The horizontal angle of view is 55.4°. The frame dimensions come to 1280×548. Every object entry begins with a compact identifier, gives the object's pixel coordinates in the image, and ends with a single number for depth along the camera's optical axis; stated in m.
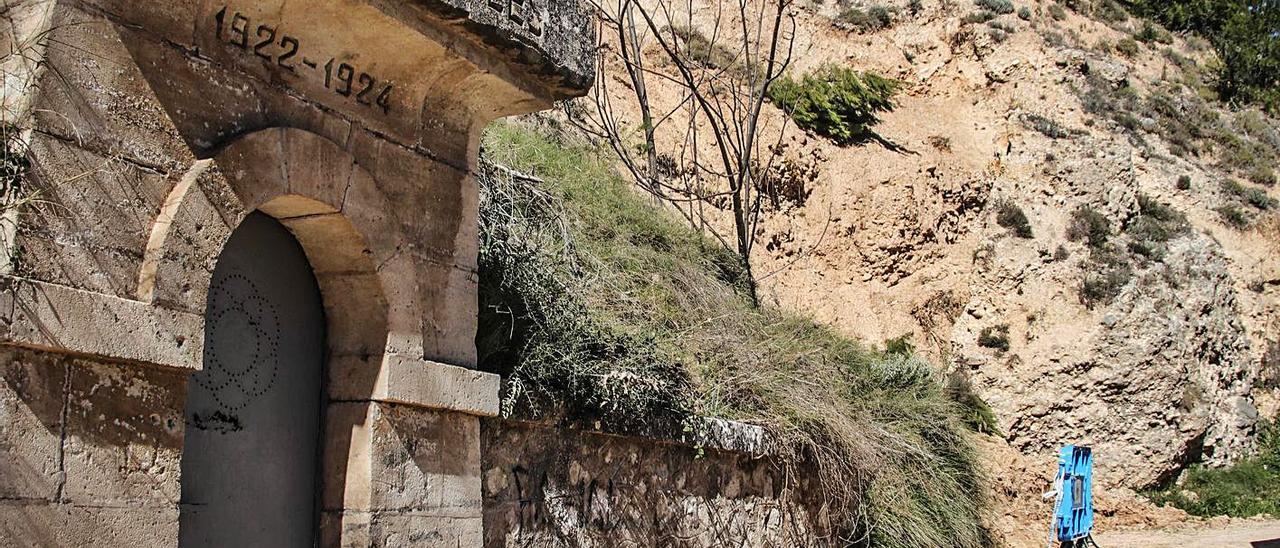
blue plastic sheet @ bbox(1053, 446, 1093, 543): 9.91
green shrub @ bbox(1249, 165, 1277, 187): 19.55
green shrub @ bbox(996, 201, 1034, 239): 14.70
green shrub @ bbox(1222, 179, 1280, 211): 18.34
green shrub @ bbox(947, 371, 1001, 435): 13.17
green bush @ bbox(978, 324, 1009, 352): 13.78
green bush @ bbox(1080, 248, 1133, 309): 13.91
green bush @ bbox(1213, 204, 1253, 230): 17.73
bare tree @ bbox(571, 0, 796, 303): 12.71
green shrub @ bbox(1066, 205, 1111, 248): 14.55
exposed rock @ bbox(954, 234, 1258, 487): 13.16
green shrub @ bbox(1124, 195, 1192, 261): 14.71
